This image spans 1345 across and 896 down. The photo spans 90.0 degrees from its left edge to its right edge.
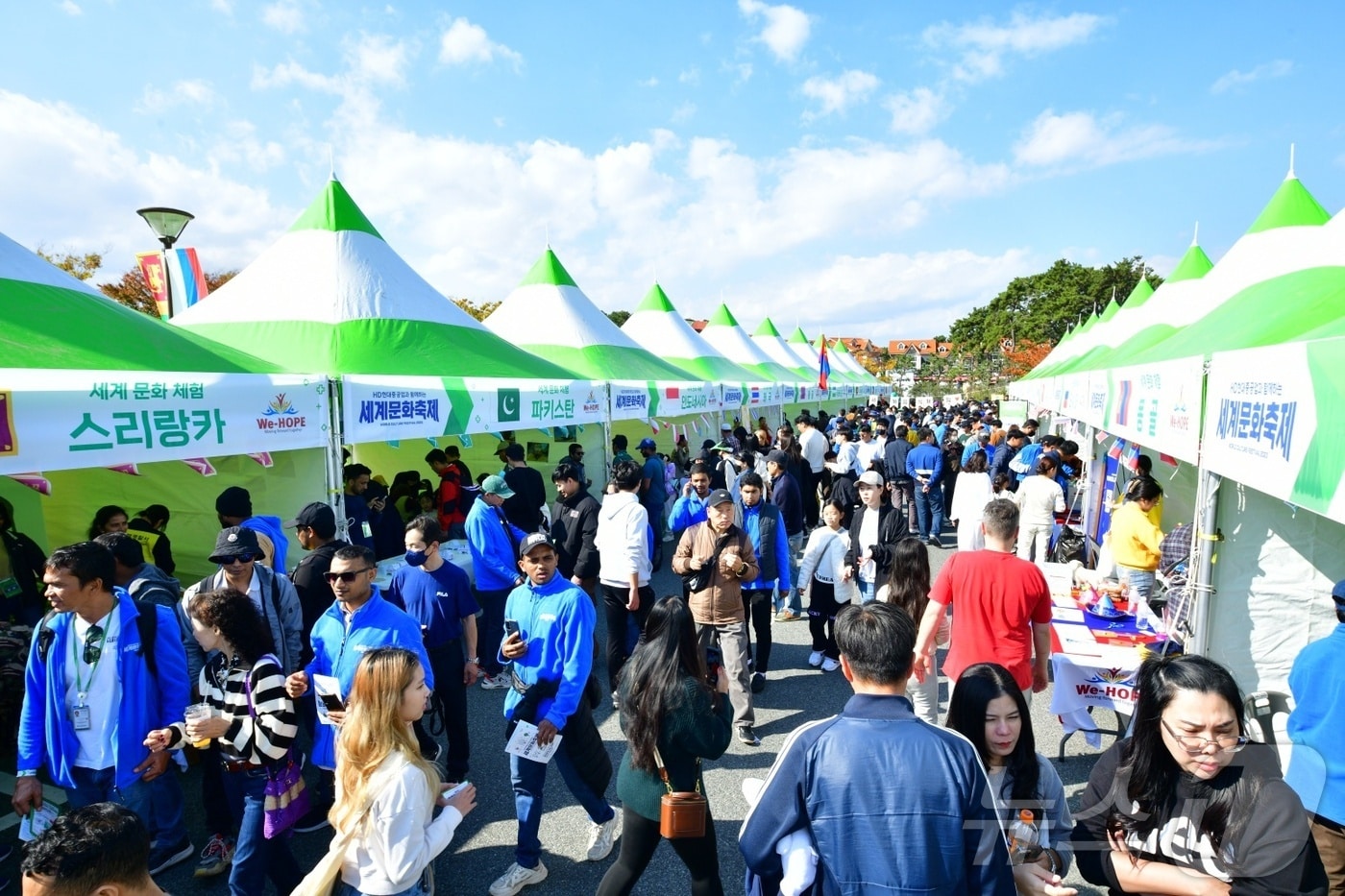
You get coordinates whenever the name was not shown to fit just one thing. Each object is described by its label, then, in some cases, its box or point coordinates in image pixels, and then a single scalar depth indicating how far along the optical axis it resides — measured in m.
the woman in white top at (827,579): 5.16
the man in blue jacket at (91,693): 2.59
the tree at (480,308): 35.84
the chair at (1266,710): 2.51
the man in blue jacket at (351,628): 2.70
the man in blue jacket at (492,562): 4.70
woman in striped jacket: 2.42
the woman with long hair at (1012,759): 1.85
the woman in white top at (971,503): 6.15
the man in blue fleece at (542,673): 2.85
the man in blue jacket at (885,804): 1.53
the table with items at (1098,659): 3.68
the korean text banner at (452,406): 5.34
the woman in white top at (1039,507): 6.71
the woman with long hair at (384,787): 1.94
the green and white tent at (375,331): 6.09
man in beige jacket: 4.09
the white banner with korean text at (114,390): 3.34
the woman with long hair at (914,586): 3.81
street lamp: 7.35
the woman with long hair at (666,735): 2.25
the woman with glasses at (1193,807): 1.54
